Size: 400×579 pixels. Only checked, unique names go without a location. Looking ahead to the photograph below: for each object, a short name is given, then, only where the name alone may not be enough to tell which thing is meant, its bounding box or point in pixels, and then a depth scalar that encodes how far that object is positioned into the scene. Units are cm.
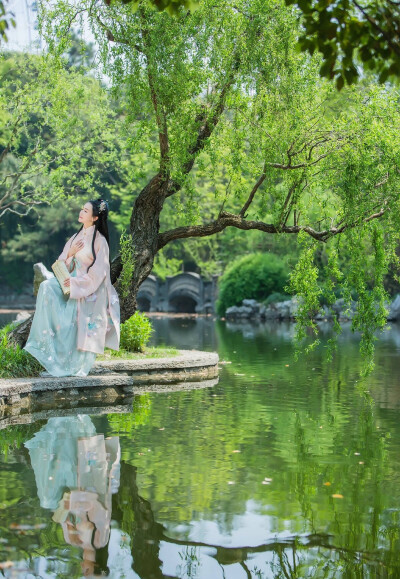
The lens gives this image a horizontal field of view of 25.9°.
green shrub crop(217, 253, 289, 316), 4025
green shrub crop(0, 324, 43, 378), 1109
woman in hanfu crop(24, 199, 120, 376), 1087
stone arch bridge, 4756
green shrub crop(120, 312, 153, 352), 1394
